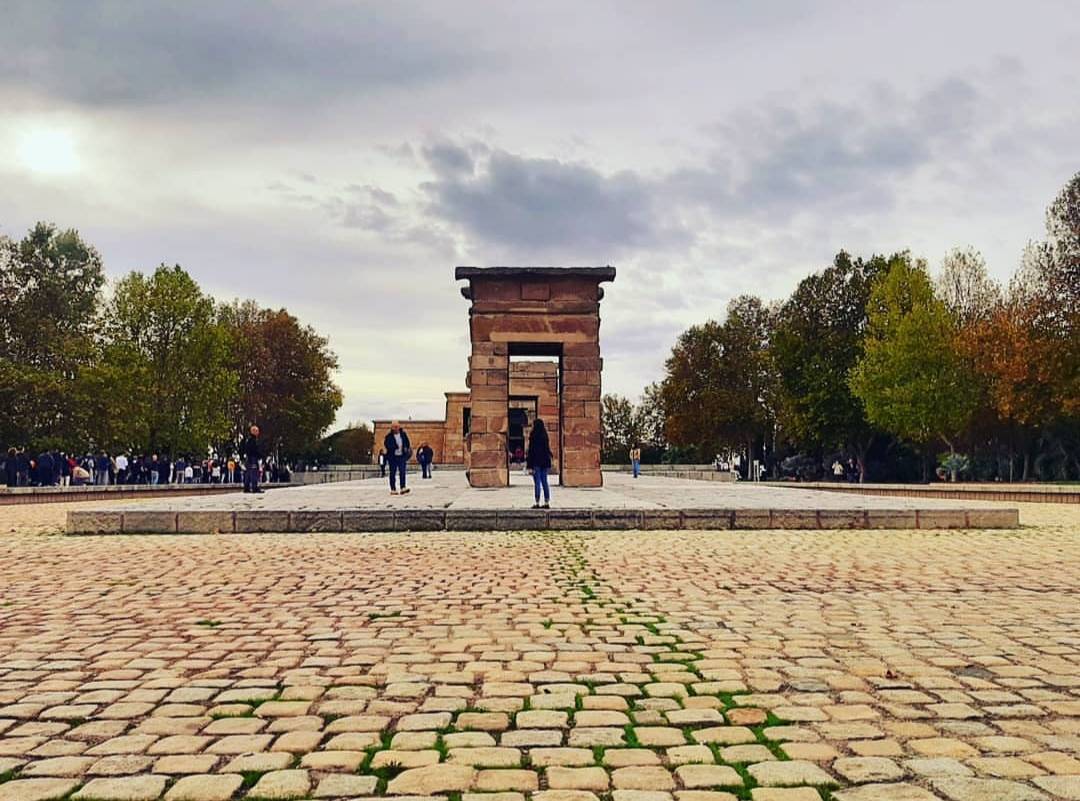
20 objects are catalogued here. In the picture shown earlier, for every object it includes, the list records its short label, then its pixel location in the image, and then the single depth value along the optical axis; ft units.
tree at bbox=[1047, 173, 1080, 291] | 135.03
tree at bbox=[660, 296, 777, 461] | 203.72
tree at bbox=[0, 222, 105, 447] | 145.79
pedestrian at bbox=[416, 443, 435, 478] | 121.39
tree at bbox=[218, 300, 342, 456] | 194.80
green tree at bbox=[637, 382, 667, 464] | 256.52
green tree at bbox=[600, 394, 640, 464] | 259.92
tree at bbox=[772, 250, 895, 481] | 169.58
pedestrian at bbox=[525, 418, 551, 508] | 48.44
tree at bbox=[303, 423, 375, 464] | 283.57
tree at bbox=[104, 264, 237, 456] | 156.56
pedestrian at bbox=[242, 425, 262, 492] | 73.31
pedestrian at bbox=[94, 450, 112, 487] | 139.64
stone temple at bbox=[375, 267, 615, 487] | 77.15
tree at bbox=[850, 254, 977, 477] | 151.23
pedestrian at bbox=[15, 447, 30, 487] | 119.65
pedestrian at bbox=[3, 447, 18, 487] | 118.52
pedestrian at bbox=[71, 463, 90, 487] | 123.24
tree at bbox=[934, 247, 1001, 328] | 171.63
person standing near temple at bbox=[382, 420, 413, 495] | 63.01
